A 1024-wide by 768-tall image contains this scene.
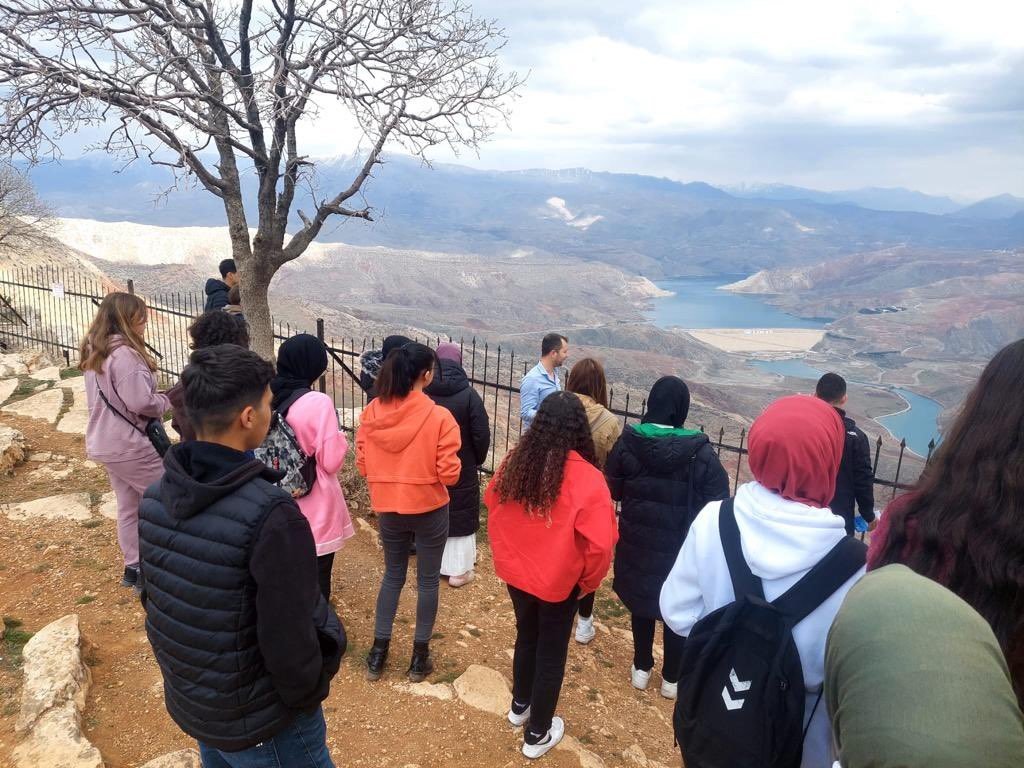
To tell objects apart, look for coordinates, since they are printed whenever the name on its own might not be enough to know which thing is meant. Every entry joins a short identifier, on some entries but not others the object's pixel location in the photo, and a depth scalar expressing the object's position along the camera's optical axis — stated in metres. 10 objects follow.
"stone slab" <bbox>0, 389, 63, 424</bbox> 7.60
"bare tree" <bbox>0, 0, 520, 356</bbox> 5.13
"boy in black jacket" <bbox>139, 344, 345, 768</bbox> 1.65
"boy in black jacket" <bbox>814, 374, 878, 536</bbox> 3.89
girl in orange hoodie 3.13
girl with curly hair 2.62
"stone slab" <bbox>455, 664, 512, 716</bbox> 3.37
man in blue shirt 4.86
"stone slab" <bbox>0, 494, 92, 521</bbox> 5.16
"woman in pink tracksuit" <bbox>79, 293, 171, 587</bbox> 3.55
